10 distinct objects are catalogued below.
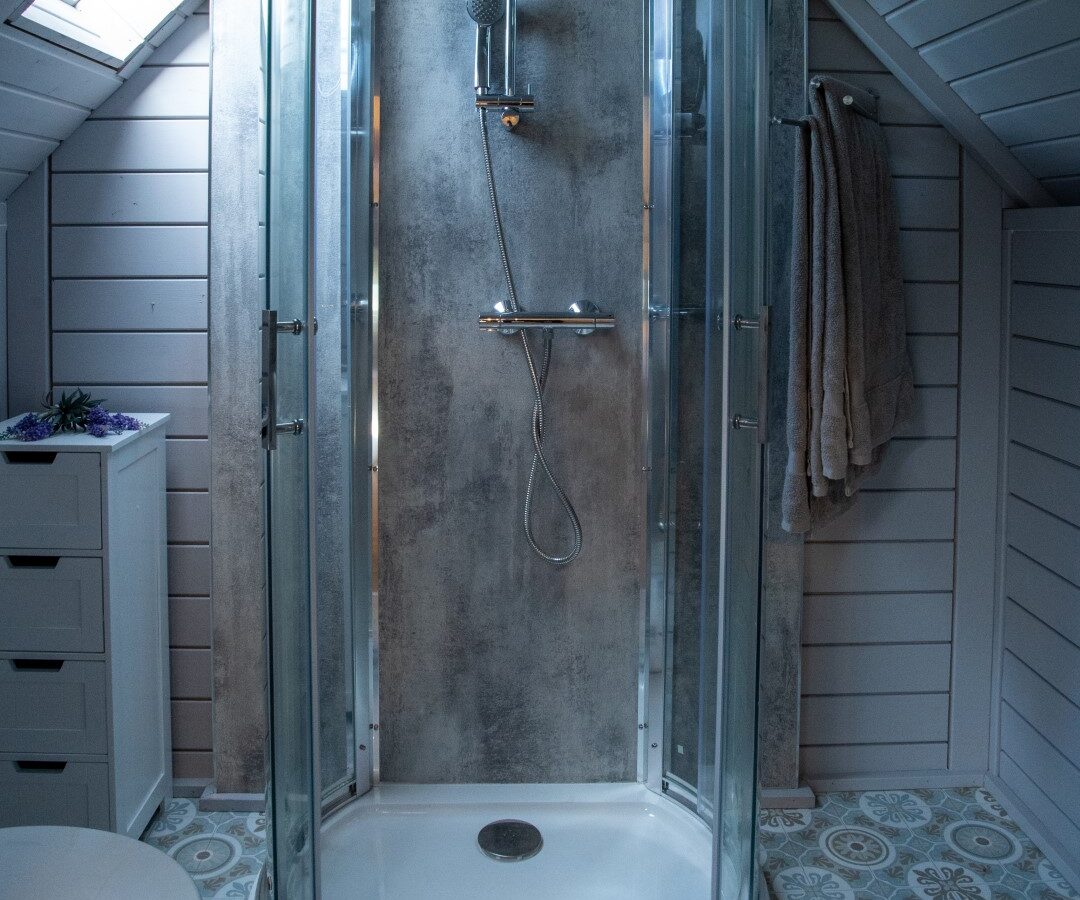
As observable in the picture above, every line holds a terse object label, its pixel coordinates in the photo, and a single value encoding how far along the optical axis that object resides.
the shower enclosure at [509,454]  2.23
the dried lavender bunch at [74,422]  2.29
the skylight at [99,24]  2.03
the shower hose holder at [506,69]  2.27
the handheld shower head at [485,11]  2.22
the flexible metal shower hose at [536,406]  2.33
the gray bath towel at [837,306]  2.34
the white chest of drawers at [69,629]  2.25
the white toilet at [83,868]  1.43
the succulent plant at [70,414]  2.35
